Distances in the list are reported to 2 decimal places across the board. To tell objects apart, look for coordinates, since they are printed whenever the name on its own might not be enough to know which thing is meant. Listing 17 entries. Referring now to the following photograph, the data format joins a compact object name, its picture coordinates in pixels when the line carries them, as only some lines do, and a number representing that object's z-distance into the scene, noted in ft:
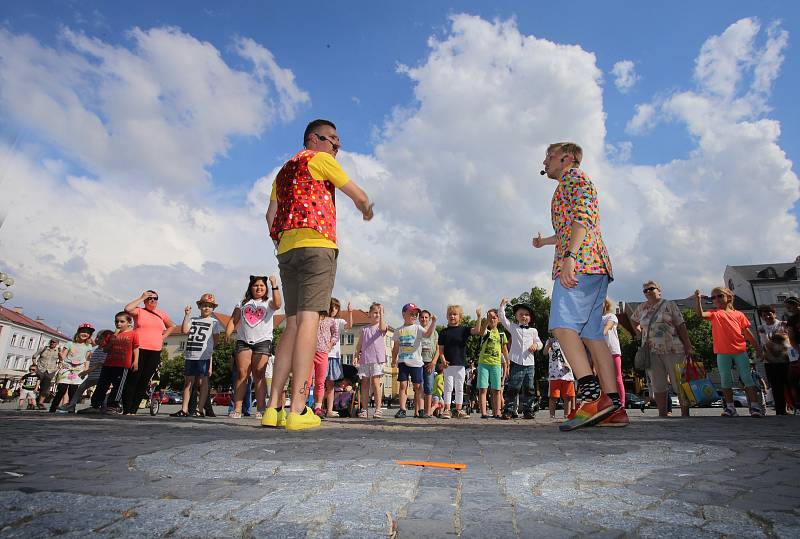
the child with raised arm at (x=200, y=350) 25.91
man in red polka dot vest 12.94
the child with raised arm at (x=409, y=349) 29.12
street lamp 59.52
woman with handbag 26.04
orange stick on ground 7.12
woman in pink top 25.34
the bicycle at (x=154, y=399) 30.57
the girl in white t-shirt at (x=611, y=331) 28.50
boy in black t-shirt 29.58
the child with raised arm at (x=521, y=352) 29.22
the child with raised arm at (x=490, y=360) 28.63
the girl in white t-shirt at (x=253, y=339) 23.24
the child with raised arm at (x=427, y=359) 31.16
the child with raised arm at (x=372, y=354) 29.09
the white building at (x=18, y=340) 227.81
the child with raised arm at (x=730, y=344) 26.08
